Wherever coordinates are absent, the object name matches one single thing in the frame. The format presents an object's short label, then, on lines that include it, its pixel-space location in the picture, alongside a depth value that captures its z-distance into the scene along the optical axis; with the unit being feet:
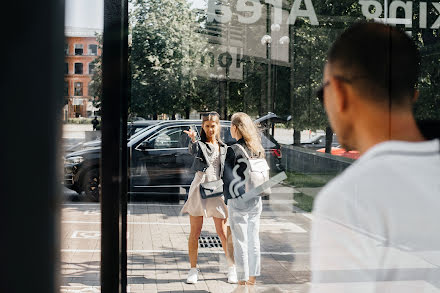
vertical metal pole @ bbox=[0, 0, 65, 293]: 3.71
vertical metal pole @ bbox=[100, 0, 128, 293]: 8.92
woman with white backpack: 14.29
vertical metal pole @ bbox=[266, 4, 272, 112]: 13.56
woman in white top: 14.39
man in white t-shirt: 3.81
